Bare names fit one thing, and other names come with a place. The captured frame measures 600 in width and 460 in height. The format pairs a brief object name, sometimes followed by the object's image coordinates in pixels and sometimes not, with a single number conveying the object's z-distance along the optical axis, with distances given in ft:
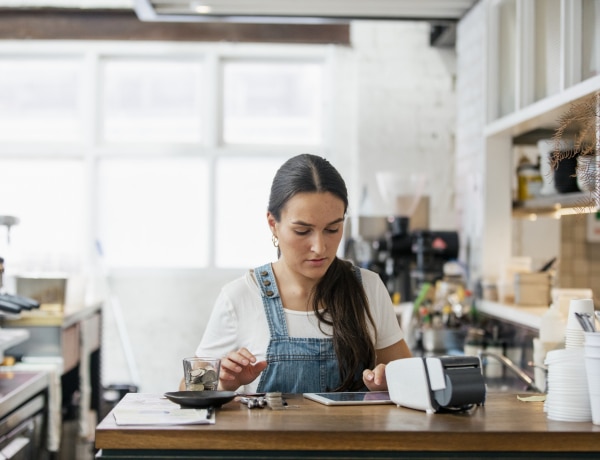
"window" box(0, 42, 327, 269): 22.99
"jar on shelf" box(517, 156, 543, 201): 15.29
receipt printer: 6.75
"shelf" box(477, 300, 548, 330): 12.91
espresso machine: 17.46
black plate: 6.85
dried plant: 8.09
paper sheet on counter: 6.40
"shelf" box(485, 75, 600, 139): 11.35
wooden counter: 6.18
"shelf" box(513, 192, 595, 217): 12.62
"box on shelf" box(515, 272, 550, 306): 14.57
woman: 8.24
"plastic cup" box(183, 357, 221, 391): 7.29
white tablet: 7.20
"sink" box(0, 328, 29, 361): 11.94
